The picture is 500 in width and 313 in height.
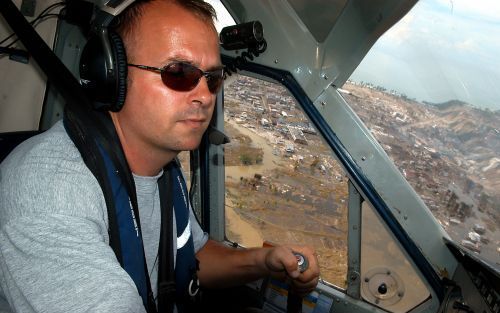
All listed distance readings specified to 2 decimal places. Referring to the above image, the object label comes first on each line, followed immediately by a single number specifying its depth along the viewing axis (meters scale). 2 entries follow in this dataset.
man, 0.80
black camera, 1.85
